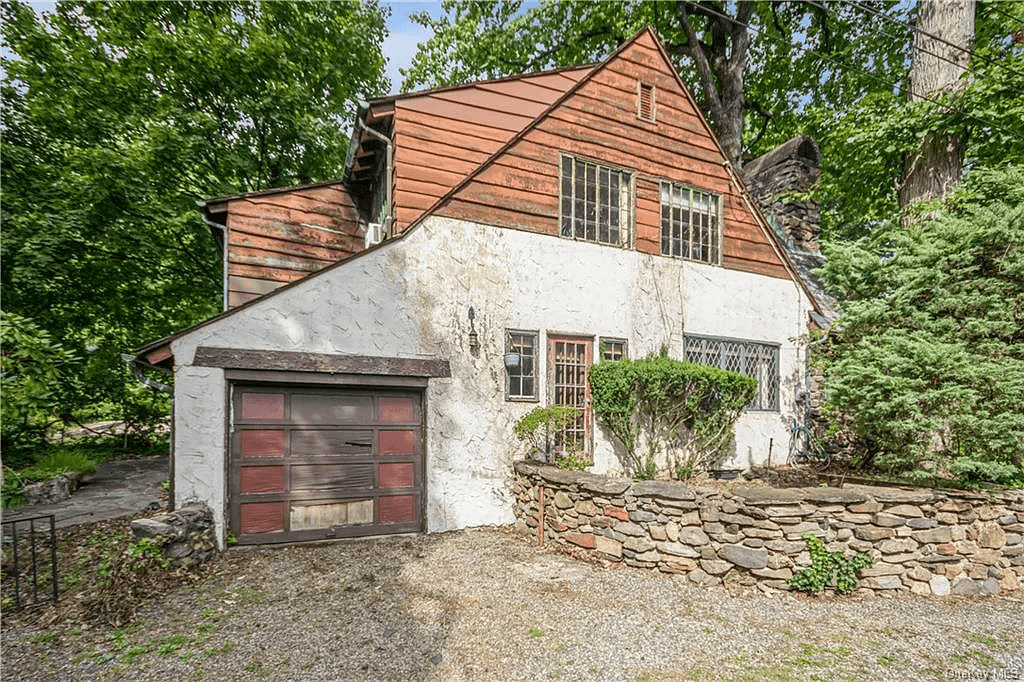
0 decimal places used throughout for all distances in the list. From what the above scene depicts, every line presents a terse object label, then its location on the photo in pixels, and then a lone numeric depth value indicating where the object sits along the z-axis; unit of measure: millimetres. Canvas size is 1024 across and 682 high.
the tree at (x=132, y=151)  11641
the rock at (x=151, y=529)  5320
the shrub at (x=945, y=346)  6102
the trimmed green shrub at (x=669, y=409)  8086
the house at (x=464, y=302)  6402
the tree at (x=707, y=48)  18547
